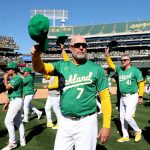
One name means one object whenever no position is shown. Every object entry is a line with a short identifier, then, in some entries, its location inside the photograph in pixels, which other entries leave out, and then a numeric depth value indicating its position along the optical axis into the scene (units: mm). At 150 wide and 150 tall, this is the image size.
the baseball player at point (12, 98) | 4488
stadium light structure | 46215
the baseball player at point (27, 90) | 6840
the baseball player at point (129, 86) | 4813
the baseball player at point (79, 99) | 2555
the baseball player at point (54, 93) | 5618
